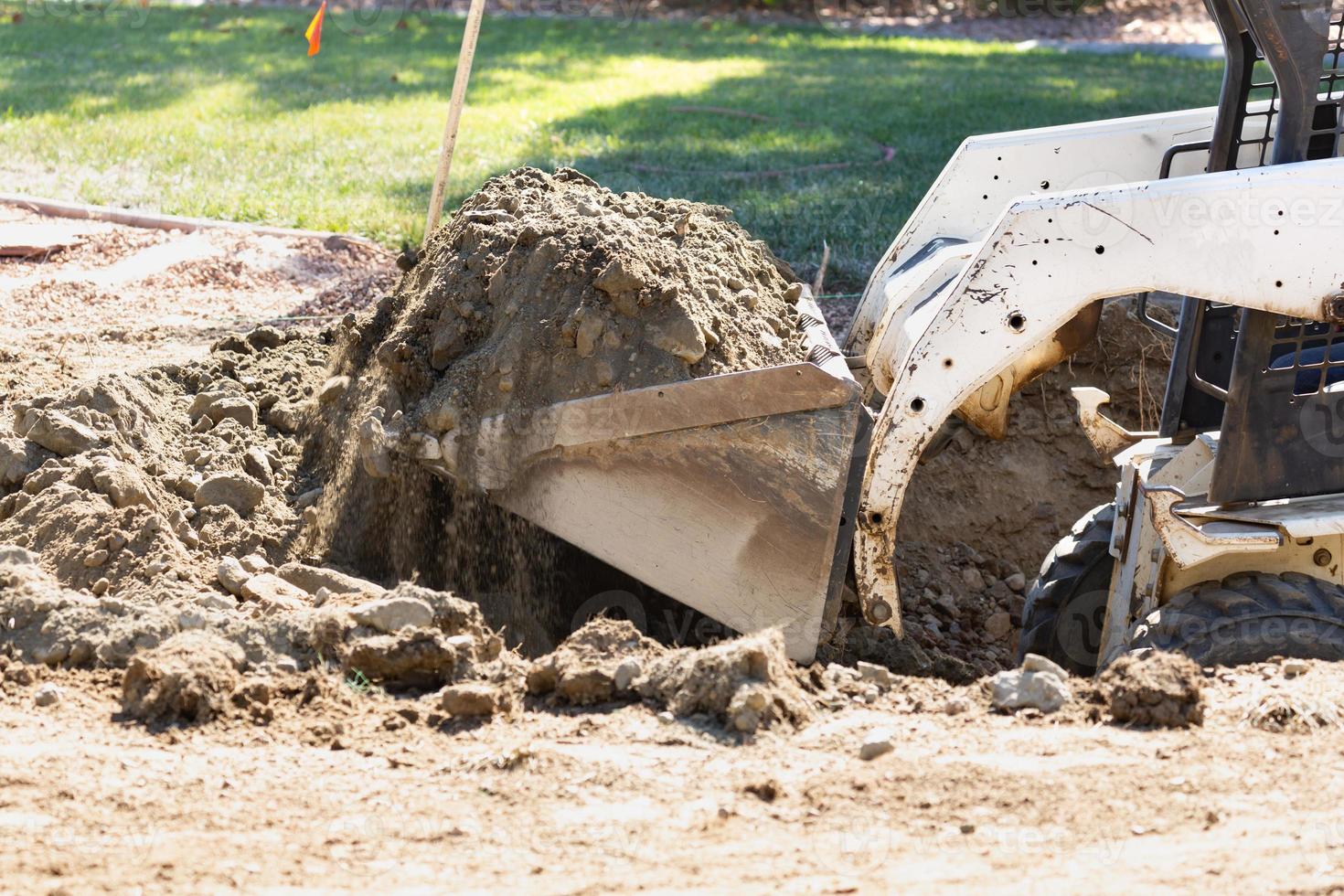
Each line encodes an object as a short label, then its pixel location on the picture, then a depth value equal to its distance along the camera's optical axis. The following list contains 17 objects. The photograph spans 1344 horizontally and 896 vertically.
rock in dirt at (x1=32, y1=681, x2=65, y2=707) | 6.58
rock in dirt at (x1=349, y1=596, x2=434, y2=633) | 7.07
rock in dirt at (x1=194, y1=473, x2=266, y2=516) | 8.89
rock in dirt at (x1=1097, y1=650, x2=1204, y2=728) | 6.34
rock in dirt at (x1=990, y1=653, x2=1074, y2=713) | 6.63
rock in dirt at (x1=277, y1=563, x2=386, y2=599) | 8.03
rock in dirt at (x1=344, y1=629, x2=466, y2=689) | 6.80
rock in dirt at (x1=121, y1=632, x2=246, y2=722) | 6.39
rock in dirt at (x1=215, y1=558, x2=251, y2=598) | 7.93
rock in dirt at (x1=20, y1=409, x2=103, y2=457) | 8.91
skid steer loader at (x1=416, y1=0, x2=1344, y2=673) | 6.80
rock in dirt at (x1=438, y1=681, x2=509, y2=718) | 6.45
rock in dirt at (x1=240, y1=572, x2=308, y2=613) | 7.64
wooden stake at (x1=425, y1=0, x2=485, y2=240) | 12.01
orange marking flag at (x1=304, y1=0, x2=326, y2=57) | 13.03
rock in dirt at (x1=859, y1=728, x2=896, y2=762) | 6.06
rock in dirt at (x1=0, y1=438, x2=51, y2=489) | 8.85
